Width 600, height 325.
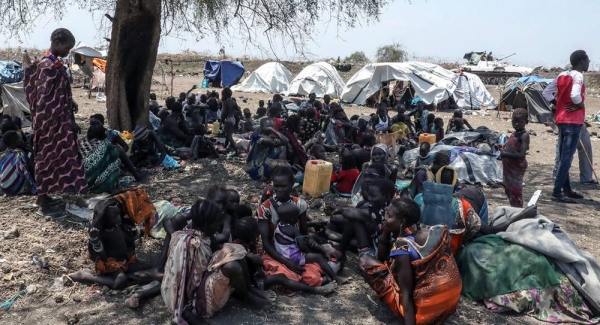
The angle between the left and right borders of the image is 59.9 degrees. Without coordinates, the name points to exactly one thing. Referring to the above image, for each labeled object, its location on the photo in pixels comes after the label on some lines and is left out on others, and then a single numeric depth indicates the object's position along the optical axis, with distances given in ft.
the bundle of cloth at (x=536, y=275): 11.11
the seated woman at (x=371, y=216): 12.84
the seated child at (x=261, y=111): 35.55
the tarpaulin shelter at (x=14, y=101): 33.35
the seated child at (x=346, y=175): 19.94
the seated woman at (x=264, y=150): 21.08
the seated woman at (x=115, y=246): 11.39
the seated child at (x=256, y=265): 11.37
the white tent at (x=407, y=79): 55.93
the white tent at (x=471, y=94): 58.44
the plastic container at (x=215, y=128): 31.73
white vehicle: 82.17
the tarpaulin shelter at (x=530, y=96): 49.49
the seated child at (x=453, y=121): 30.04
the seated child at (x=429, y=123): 31.81
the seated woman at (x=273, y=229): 12.11
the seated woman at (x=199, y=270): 10.03
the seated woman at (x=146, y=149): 22.25
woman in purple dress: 15.03
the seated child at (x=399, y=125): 30.32
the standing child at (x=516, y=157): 16.49
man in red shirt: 19.06
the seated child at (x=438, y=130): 29.80
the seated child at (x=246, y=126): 31.04
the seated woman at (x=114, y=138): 19.21
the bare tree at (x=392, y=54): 119.85
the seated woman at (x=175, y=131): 25.96
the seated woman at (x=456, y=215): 11.55
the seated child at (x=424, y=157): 22.61
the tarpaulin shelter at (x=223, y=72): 73.10
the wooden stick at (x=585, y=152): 22.41
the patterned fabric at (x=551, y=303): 11.03
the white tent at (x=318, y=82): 63.62
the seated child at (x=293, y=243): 12.53
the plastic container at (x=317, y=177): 19.30
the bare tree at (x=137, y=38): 22.85
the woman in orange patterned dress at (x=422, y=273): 10.00
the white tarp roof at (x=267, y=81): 69.15
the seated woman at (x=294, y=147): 21.62
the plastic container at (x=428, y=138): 28.07
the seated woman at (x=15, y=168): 17.56
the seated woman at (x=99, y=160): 17.69
